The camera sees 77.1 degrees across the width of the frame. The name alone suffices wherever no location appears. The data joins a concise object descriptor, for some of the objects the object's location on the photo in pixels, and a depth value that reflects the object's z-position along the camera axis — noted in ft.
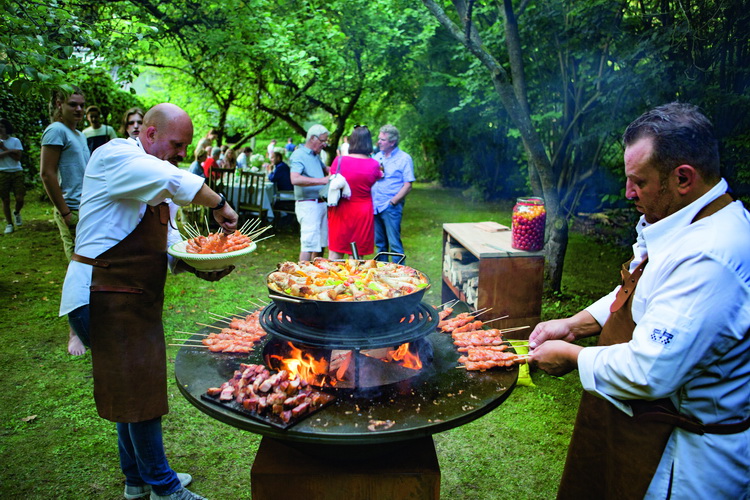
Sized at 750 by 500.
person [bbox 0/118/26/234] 30.76
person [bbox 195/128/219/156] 38.04
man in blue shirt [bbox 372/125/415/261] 23.50
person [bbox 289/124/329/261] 22.49
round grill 7.73
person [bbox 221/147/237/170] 41.81
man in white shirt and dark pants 8.14
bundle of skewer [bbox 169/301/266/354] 9.17
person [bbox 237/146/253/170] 50.44
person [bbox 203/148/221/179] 35.42
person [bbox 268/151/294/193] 37.29
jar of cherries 15.30
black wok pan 7.75
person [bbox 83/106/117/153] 20.93
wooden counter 15.49
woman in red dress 21.01
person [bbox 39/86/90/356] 15.76
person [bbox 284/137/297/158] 56.75
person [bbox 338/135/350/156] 40.24
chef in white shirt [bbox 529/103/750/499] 5.44
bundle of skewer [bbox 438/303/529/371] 8.56
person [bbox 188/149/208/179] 34.78
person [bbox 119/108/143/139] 15.00
